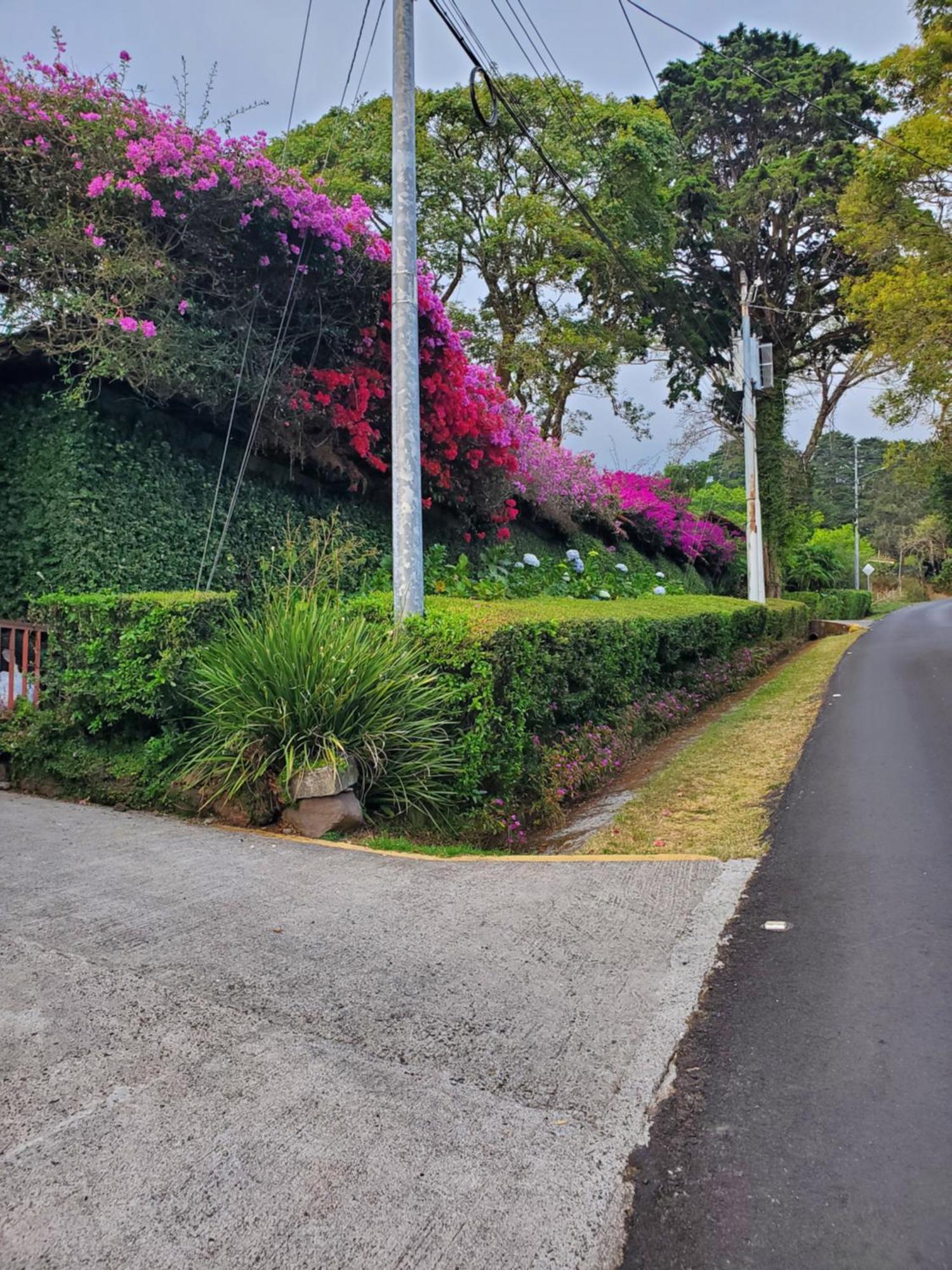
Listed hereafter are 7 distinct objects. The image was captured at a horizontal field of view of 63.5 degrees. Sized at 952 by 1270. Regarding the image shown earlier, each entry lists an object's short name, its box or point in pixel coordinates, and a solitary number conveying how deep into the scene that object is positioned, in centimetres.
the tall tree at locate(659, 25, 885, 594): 2288
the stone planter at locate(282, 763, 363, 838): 459
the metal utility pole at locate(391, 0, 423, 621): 569
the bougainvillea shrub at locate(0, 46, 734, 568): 629
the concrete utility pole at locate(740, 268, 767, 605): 1839
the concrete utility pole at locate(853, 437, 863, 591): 4423
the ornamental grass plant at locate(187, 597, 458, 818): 472
